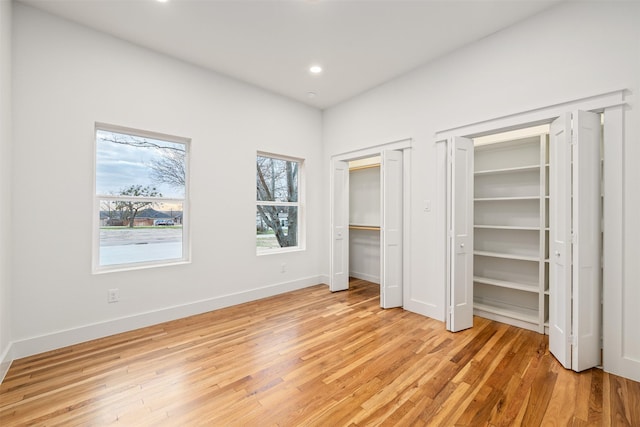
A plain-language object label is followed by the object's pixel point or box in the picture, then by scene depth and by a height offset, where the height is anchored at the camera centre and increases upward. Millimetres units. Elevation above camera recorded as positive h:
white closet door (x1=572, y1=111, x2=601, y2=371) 2182 -162
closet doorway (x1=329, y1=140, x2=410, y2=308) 3689 -43
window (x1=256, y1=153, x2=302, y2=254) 4250 +182
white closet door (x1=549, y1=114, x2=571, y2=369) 2238 -206
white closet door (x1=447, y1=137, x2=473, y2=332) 2971 -195
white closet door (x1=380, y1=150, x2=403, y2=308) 3678 -187
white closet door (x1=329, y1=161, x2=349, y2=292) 4488 -192
